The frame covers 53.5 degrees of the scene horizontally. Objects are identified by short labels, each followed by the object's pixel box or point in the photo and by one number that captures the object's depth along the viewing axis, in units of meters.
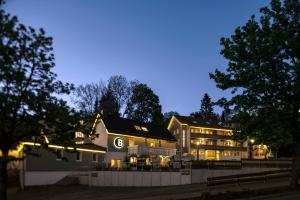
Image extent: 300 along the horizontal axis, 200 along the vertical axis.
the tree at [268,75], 17.79
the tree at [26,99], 10.82
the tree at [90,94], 54.16
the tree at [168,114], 92.06
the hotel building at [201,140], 60.35
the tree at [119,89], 58.99
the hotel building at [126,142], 40.76
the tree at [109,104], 55.45
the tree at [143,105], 62.32
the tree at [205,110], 98.01
